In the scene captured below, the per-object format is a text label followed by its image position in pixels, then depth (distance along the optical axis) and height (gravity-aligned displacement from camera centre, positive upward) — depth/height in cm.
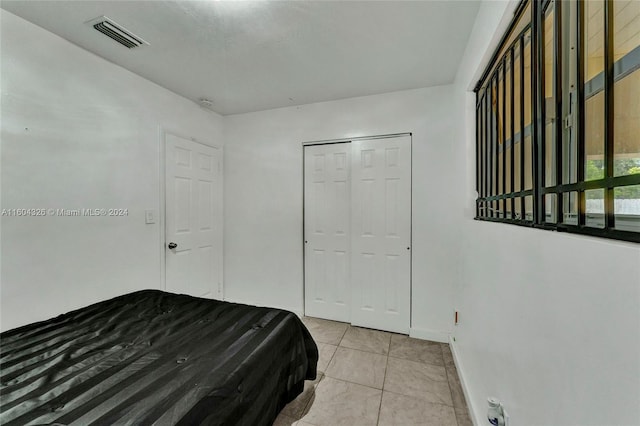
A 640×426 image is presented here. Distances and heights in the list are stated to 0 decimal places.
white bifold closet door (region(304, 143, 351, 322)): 297 -20
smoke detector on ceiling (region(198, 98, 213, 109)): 296 +131
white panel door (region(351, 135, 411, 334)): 272 -22
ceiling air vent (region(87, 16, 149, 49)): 172 +129
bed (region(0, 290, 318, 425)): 94 -70
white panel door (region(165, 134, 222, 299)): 277 -6
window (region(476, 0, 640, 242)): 60 +30
